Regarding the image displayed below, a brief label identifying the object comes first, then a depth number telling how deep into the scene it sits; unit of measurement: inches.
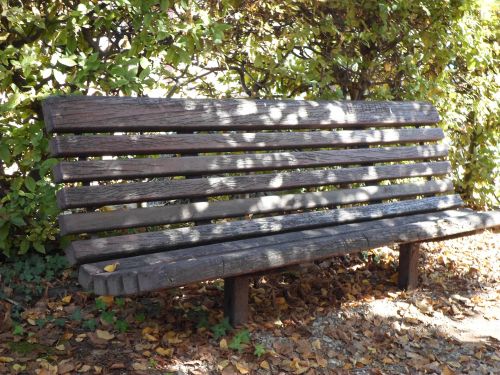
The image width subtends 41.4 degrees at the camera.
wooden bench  113.6
